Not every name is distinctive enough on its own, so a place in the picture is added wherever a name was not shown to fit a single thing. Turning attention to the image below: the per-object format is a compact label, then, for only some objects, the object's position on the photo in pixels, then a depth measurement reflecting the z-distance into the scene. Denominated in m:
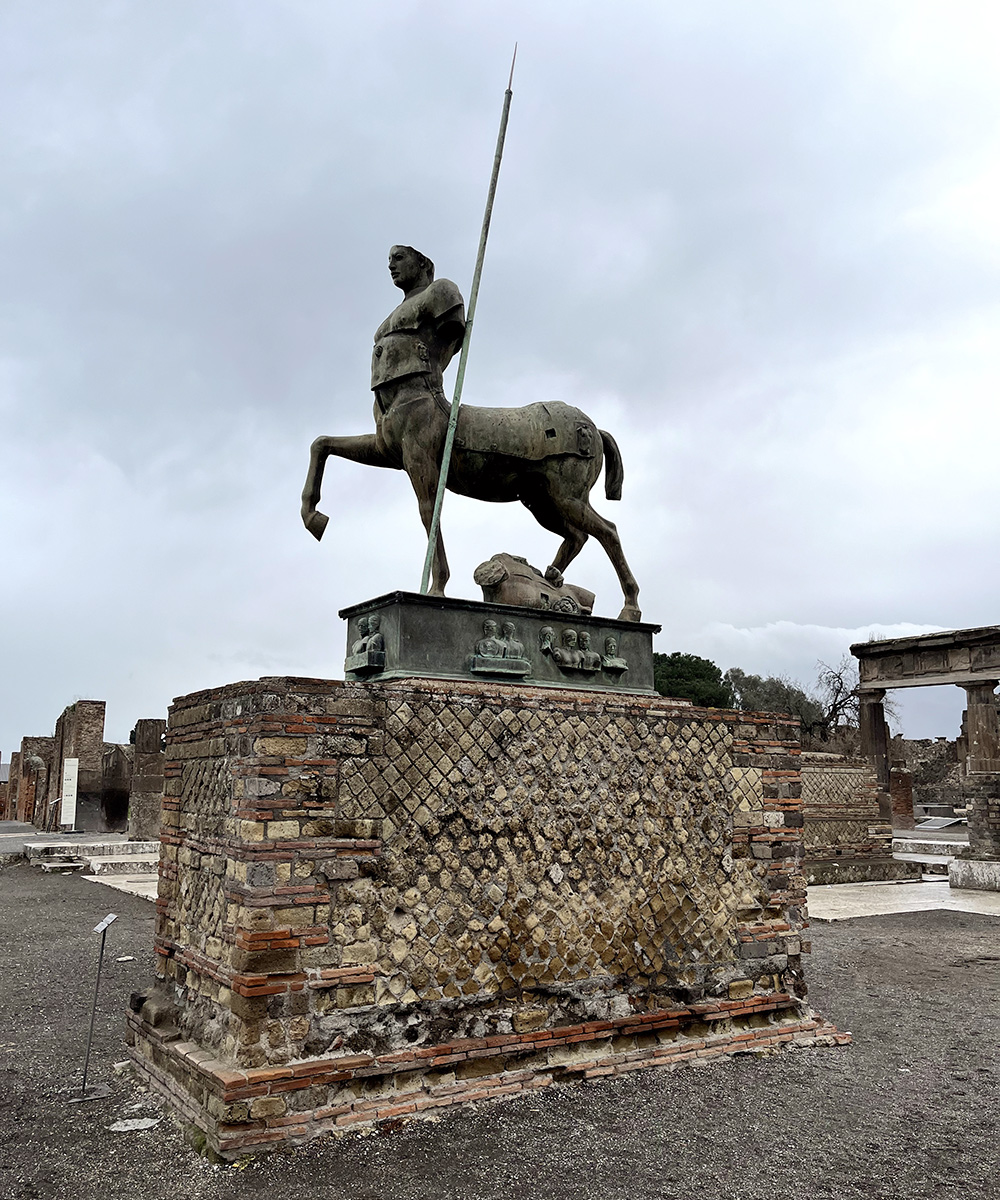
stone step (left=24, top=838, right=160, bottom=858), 15.42
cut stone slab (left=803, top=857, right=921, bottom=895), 14.03
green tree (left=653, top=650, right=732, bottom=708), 31.47
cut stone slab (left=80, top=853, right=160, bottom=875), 14.75
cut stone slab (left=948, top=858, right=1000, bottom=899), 13.25
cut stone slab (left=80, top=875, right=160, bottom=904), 11.91
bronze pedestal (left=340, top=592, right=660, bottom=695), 4.85
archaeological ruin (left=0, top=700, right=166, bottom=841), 18.33
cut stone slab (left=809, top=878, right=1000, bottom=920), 10.90
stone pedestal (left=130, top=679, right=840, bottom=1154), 3.90
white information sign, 21.11
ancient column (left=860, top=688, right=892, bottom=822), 20.30
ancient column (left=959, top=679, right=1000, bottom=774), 17.53
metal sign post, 4.38
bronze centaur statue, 5.45
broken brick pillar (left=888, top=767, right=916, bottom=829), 24.52
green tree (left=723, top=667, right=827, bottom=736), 36.41
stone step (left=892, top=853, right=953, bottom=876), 15.67
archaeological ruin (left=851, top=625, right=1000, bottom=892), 13.43
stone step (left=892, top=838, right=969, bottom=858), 17.55
